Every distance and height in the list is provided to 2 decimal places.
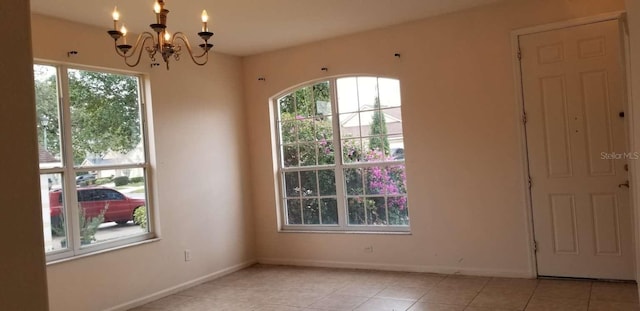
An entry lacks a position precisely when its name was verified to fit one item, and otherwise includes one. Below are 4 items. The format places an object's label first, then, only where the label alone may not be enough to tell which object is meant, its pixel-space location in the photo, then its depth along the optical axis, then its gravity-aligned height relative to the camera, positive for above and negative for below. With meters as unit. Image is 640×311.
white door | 4.10 -0.09
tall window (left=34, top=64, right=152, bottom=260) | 4.10 +0.15
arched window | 5.33 +0.02
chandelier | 2.74 +0.83
